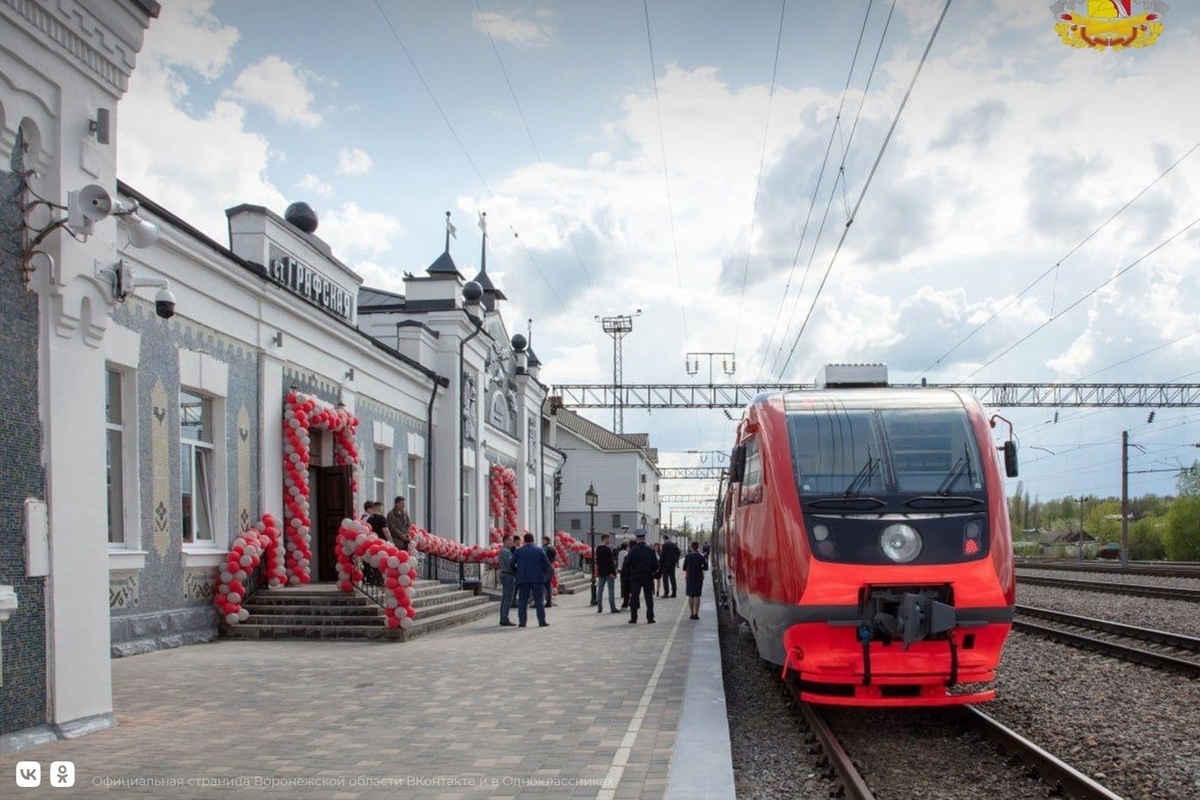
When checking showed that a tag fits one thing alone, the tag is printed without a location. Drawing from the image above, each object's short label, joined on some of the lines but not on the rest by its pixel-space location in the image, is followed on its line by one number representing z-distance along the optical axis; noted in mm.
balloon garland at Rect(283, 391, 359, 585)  17156
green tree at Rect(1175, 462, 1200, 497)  56750
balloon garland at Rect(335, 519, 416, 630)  15328
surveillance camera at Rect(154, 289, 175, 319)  9961
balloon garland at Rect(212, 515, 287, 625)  14836
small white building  64250
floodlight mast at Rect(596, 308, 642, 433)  58719
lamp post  33447
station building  7715
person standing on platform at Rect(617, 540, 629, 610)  19672
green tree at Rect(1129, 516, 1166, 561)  59281
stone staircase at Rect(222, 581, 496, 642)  15109
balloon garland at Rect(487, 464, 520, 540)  31469
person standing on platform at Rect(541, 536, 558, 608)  23344
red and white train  8586
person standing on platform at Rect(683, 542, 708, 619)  20656
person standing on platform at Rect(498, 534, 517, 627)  18391
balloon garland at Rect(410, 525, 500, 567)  20969
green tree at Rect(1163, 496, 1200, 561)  51906
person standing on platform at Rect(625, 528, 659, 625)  18938
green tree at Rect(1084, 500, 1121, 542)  79375
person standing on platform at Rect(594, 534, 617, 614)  21578
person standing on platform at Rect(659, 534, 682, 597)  23578
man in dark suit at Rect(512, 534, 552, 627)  17891
